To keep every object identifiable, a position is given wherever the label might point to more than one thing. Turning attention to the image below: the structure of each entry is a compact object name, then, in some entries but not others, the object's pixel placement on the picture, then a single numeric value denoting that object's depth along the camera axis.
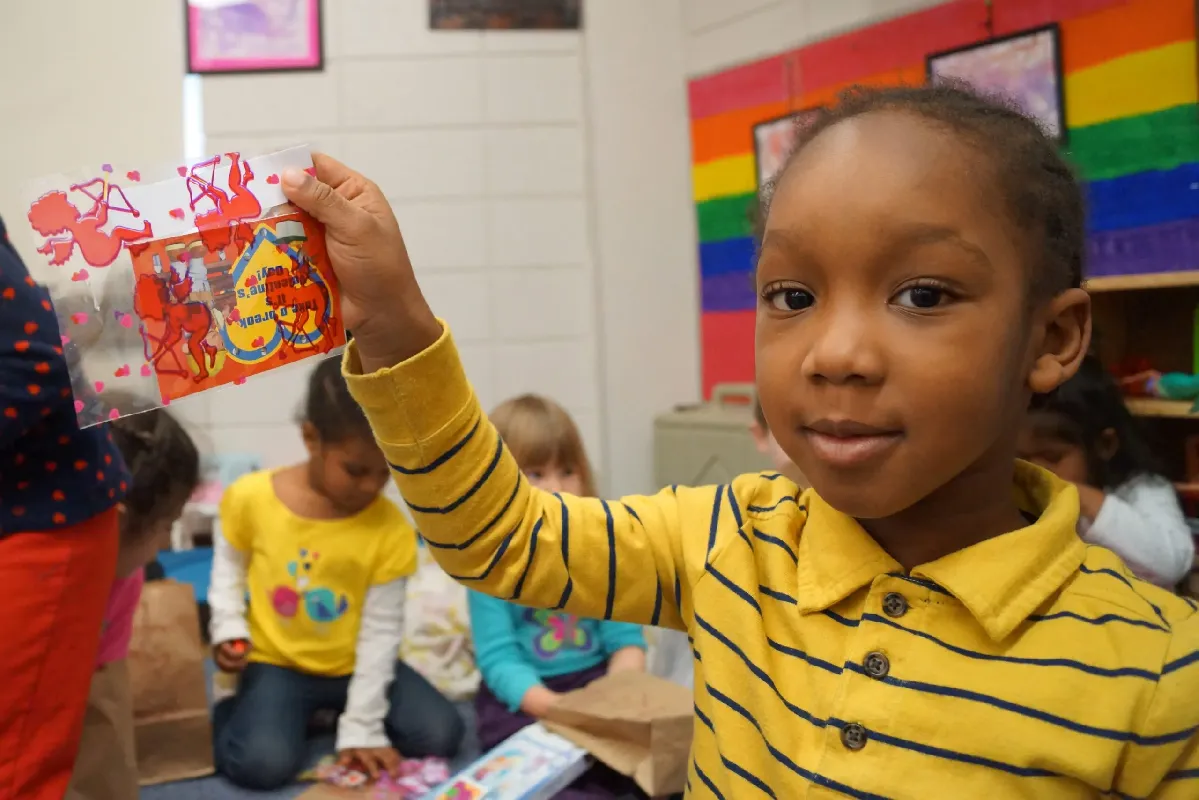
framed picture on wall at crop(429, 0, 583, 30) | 2.35
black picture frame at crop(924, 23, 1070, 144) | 1.72
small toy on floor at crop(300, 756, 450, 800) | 1.25
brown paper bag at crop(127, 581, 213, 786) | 1.33
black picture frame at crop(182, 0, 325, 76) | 2.29
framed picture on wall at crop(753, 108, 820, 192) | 2.17
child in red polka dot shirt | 0.80
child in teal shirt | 1.35
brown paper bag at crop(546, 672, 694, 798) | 1.09
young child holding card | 0.50
